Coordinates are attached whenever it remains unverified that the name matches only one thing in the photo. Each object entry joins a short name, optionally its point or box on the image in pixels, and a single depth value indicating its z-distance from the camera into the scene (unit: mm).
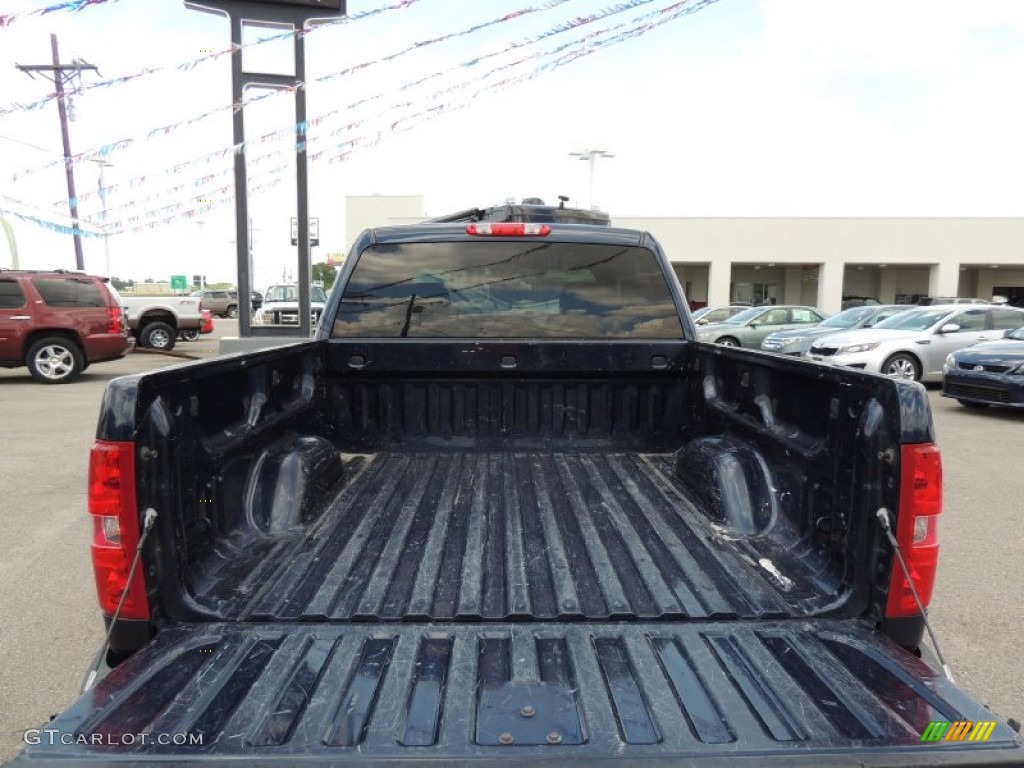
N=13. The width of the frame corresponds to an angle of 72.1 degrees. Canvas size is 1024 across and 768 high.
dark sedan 9724
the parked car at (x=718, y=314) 22891
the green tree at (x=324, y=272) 85225
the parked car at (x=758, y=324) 19234
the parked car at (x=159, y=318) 19609
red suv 12812
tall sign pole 9406
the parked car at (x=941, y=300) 25345
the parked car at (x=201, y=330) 21203
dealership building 37281
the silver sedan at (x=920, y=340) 12523
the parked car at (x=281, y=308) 19328
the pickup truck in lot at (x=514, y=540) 1595
